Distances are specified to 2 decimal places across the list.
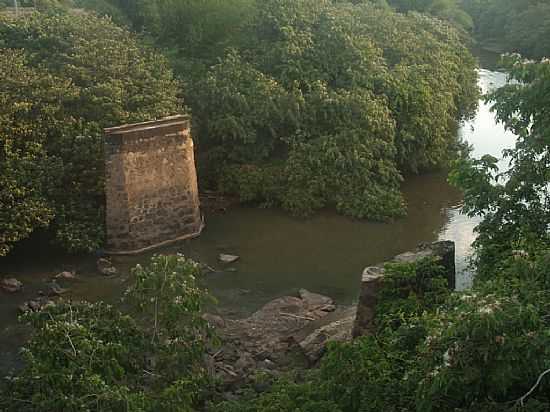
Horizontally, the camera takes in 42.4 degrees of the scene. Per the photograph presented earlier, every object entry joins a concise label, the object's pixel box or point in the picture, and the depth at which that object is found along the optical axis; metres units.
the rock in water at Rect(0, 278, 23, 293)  13.84
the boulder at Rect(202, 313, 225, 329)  12.30
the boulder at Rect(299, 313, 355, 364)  10.87
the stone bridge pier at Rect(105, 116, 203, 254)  14.88
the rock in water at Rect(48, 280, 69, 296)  13.74
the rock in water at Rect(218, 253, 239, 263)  15.39
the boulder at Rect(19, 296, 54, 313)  13.02
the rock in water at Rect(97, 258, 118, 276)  14.62
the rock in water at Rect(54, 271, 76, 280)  14.47
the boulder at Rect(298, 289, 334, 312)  13.12
